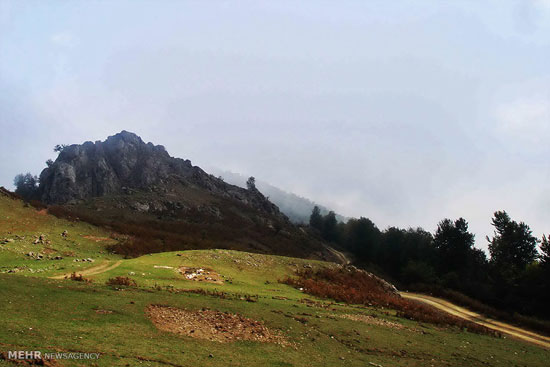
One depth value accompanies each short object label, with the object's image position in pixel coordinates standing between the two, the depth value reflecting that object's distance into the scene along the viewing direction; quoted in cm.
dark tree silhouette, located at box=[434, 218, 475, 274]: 9325
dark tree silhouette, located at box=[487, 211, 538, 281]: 7762
